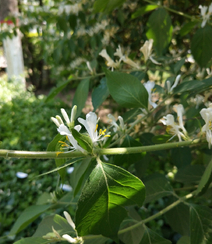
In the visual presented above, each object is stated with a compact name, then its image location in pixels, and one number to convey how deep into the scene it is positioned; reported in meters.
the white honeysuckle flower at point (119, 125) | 0.54
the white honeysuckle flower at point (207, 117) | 0.44
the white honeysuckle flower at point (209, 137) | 0.43
